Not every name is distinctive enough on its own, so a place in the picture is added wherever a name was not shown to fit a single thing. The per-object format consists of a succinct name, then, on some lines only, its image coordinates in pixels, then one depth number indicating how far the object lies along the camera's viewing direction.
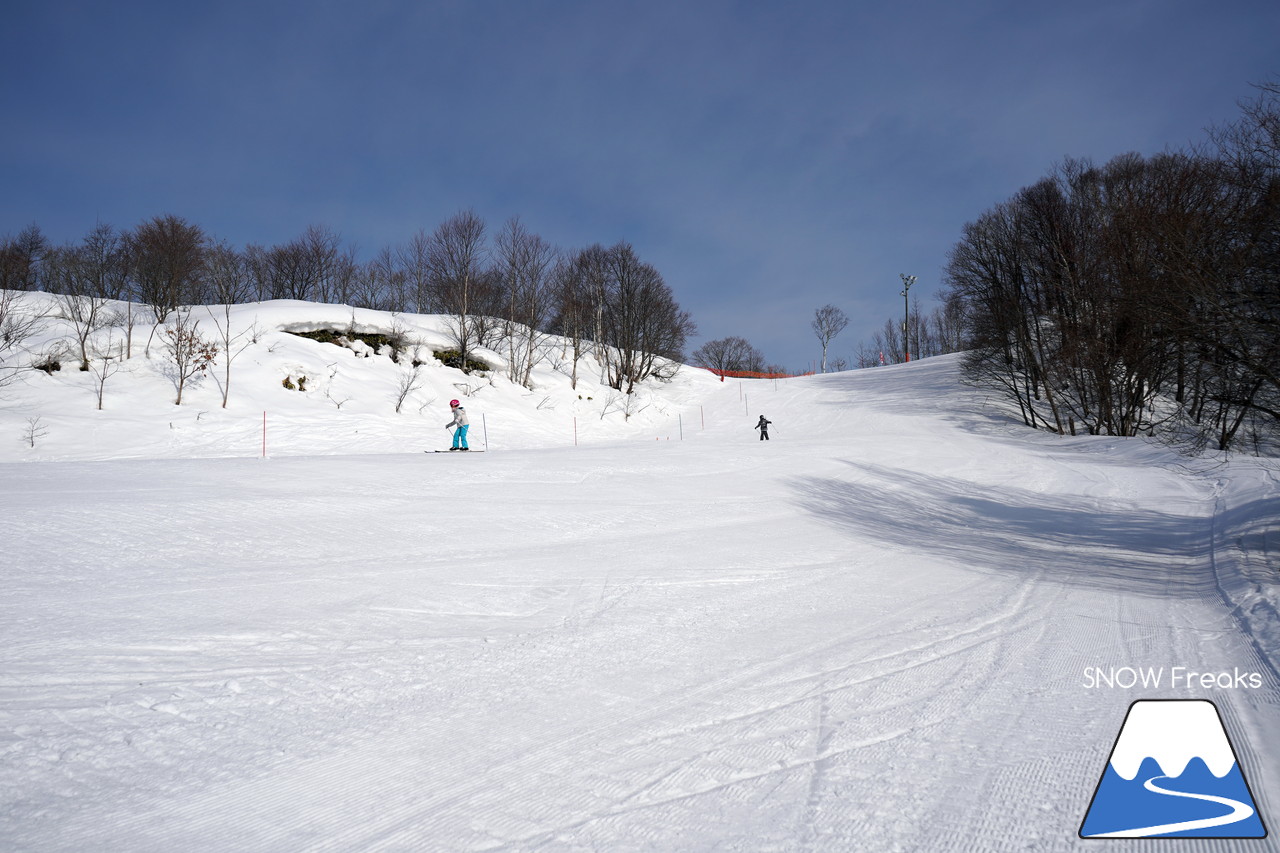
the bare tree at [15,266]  27.30
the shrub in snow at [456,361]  35.78
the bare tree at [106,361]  23.22
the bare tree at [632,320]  46.62
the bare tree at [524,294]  40.34
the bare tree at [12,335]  20.97
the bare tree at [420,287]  40.81
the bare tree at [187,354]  23.67
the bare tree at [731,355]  96.44
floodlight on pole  66.19
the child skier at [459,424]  19.55
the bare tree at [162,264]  30.69
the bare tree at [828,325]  94.24
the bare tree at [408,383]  28.97
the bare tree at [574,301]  45.47
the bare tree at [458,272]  38.47
